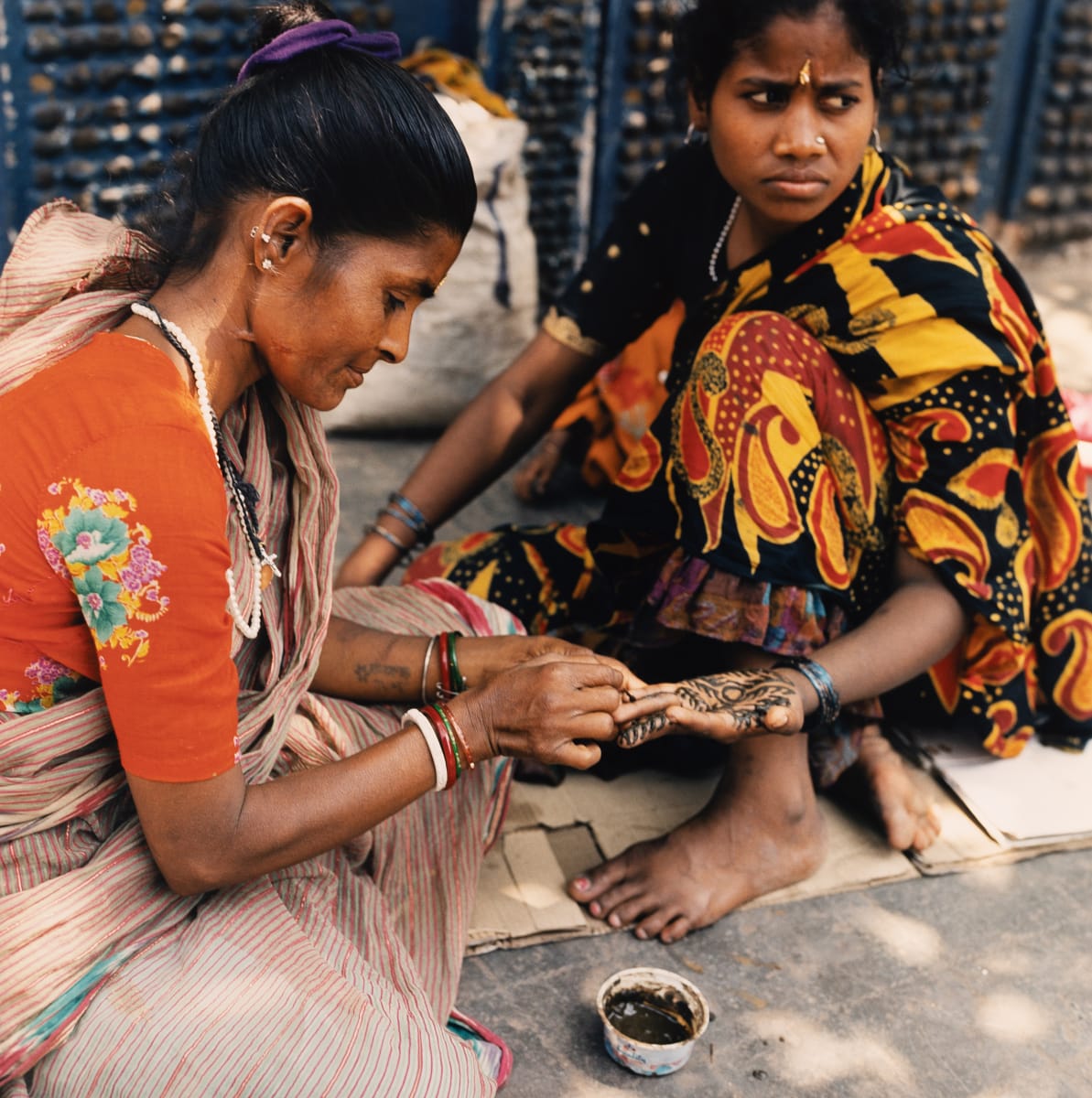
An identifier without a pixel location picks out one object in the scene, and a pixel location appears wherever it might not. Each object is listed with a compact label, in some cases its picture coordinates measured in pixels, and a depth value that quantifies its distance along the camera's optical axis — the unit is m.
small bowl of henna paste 1.94
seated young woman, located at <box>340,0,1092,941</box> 2.24
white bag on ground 3.84
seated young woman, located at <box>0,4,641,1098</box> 1.53
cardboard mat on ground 2.30
